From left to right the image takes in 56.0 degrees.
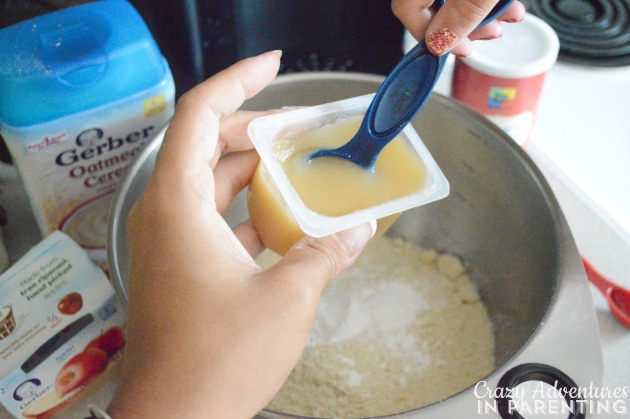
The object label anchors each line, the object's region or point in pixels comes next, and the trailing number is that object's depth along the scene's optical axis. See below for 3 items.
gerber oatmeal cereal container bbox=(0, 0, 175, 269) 0.57
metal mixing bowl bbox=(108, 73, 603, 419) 0.48
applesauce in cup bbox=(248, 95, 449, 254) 0.53
